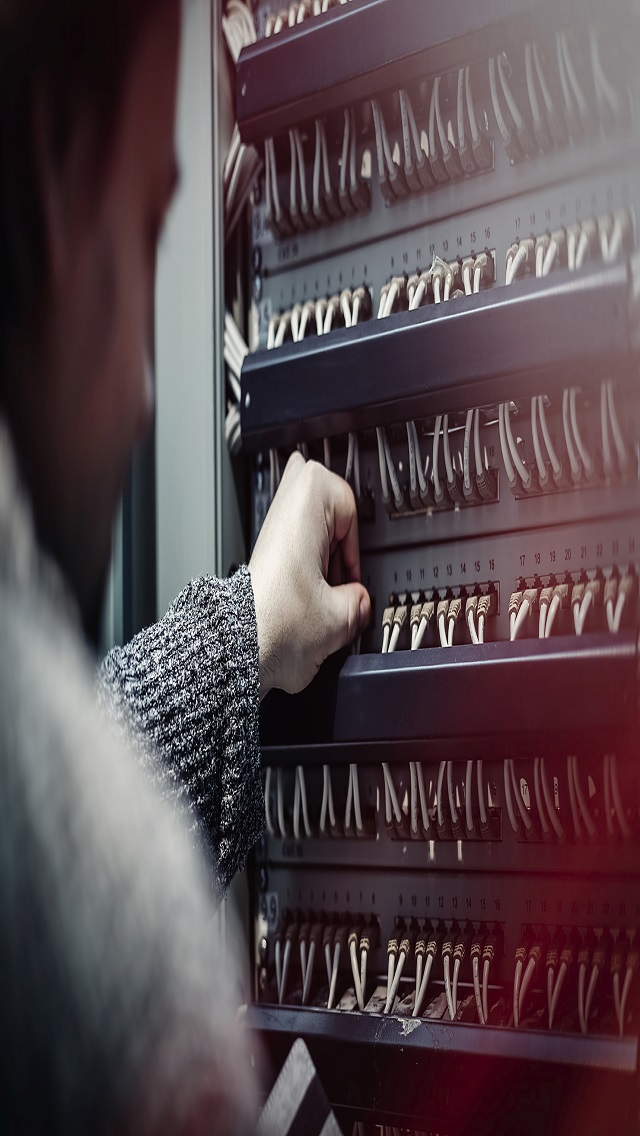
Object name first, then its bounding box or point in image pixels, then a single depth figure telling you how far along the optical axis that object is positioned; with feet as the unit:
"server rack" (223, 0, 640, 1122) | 2.51
